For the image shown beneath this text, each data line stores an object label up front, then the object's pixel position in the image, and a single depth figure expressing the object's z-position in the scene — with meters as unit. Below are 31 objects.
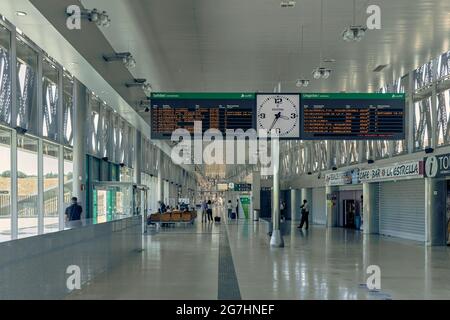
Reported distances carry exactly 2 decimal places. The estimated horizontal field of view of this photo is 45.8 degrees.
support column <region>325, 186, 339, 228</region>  30.31
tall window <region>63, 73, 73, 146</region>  17.31
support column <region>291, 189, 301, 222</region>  40.19
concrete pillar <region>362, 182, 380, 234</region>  24.08
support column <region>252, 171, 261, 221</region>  37.75
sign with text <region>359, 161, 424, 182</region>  18.50
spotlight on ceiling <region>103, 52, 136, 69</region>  14.27
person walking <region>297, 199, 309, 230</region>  27.53
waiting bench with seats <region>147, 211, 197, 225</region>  29.45
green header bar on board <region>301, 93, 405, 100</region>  14.51
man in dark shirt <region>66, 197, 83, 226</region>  15.48
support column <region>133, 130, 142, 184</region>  29.20
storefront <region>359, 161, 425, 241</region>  19.56
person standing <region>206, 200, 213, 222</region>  36.73
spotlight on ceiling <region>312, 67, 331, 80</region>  14.42
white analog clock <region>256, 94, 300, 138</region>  14.66
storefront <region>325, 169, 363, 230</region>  26.27
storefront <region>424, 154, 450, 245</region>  16.88
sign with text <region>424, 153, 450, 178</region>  16.73
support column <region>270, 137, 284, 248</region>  16.94
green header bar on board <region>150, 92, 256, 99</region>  14.34
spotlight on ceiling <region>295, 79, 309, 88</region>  17.71
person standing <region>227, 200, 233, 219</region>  43.42
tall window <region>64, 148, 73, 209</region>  17.56
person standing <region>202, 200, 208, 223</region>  38.08
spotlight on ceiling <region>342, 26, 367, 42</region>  11.44
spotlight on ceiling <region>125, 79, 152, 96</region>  17.62
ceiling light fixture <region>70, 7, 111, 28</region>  10.89
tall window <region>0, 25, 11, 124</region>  11.99
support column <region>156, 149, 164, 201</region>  42.67
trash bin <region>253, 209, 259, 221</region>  36.95
